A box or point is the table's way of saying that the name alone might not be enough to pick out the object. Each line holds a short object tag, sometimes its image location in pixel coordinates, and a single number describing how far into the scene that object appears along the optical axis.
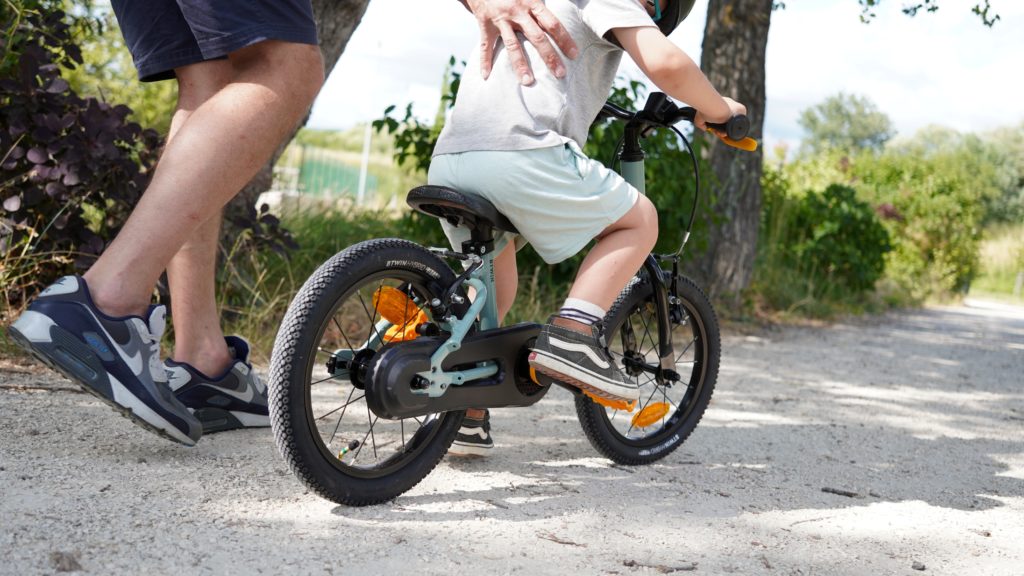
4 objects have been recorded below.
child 2.26
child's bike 2.05
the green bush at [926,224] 13.27
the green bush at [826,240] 9.00
